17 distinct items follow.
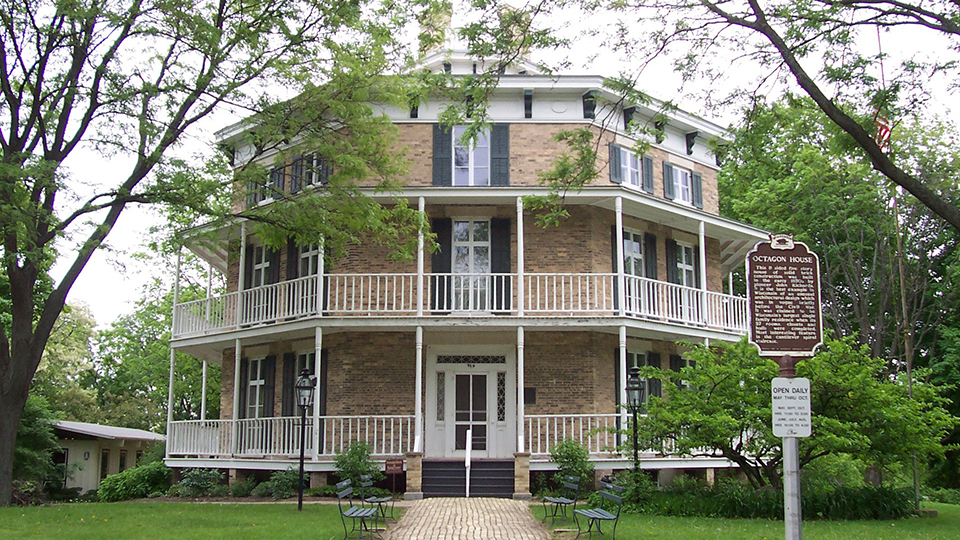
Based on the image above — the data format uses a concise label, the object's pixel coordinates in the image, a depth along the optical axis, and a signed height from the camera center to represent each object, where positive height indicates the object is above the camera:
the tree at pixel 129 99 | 14.47 +5.13
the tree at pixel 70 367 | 33.84 +1.04
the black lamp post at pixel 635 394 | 15.72 -0.02
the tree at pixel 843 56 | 10.94 +4.59
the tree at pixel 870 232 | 27.06 +5.10
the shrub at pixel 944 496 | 25.69 -3.01
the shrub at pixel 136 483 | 22.22 -2.34
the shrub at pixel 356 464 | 17.52 -1.43
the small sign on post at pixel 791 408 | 7.75 -0.13
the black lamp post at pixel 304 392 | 16.02 +0.00
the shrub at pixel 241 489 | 18.84 -2.08
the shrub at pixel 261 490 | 18.38 -2.05
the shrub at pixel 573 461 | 17.53 -1.37
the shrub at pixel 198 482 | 19.70 -2.03
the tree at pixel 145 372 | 38.44 +0.96
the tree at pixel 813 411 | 14.48 -0.33
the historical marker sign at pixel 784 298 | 8.31 +0.92
